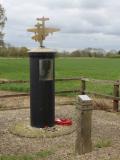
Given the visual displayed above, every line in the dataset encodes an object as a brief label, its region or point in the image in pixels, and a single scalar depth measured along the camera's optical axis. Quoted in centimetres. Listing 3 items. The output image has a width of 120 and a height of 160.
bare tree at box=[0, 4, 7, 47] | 2184
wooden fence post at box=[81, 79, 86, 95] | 651
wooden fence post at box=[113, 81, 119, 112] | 590
